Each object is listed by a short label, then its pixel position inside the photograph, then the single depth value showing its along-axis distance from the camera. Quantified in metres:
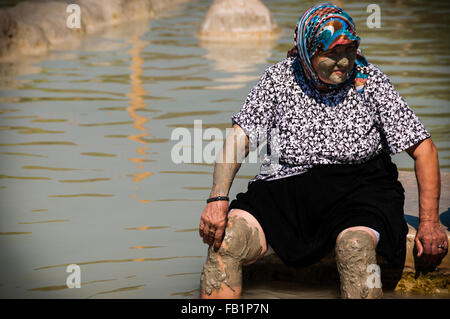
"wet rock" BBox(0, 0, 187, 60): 13.15
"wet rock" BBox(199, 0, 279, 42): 15.23
